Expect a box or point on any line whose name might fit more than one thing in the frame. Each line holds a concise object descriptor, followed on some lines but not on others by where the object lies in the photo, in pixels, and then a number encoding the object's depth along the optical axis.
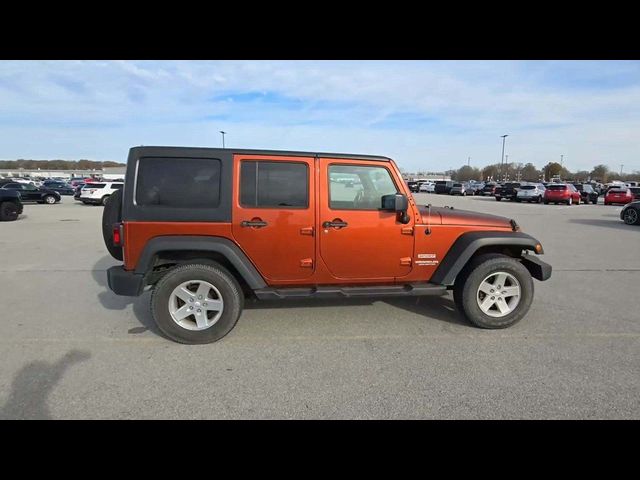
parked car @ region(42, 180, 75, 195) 33.46
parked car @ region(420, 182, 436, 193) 48.01
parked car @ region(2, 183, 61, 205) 22.89
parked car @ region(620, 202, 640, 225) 13.88
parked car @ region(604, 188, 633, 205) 26.62
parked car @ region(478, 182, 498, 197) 38.78
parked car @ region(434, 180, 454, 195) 43.88
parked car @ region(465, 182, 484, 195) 43.76
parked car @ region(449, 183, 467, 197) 41.29
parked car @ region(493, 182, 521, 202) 30.32
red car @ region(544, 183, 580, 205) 25.81
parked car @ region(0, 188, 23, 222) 13.46
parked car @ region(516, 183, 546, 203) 27.56
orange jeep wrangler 3.59
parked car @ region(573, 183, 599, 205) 29.89
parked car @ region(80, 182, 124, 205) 22.16
